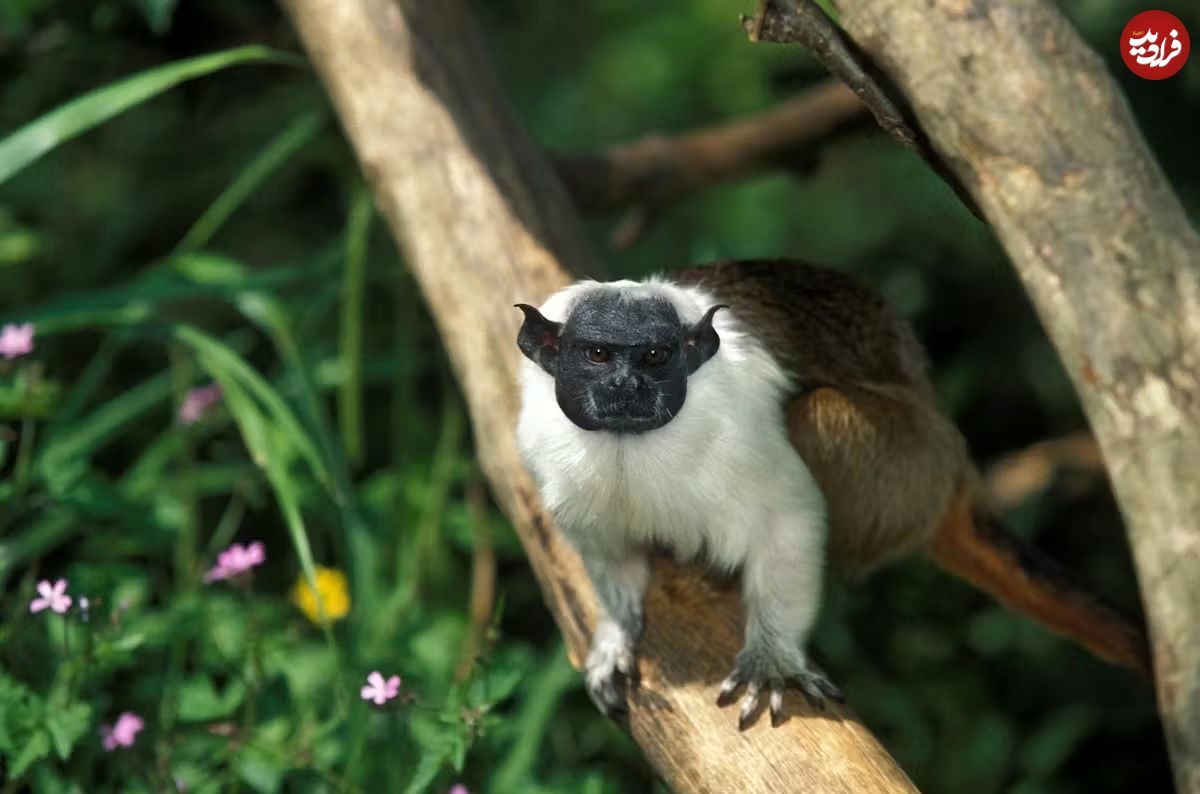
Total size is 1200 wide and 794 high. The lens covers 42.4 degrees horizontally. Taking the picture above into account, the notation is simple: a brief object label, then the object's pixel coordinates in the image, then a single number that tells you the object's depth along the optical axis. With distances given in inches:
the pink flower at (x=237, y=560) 119.2
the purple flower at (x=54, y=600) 113.8
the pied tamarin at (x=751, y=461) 103.3
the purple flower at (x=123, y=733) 118.0
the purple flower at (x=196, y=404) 154.6
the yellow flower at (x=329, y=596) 148.7
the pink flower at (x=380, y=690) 109.6
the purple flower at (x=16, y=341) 129.1
